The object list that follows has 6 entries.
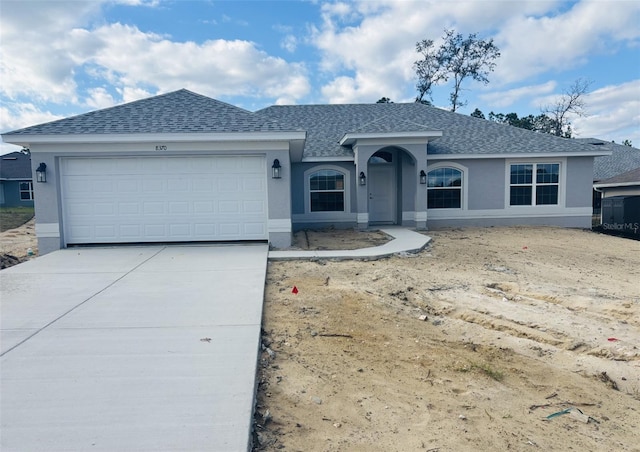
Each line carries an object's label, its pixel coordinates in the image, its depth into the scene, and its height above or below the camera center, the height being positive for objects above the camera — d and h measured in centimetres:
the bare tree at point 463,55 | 3378 +1169
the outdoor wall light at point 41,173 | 991 +64
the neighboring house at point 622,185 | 1700 +22
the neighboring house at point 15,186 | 3070 +104
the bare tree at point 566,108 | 3384 +739
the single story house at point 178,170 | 1008 +72
